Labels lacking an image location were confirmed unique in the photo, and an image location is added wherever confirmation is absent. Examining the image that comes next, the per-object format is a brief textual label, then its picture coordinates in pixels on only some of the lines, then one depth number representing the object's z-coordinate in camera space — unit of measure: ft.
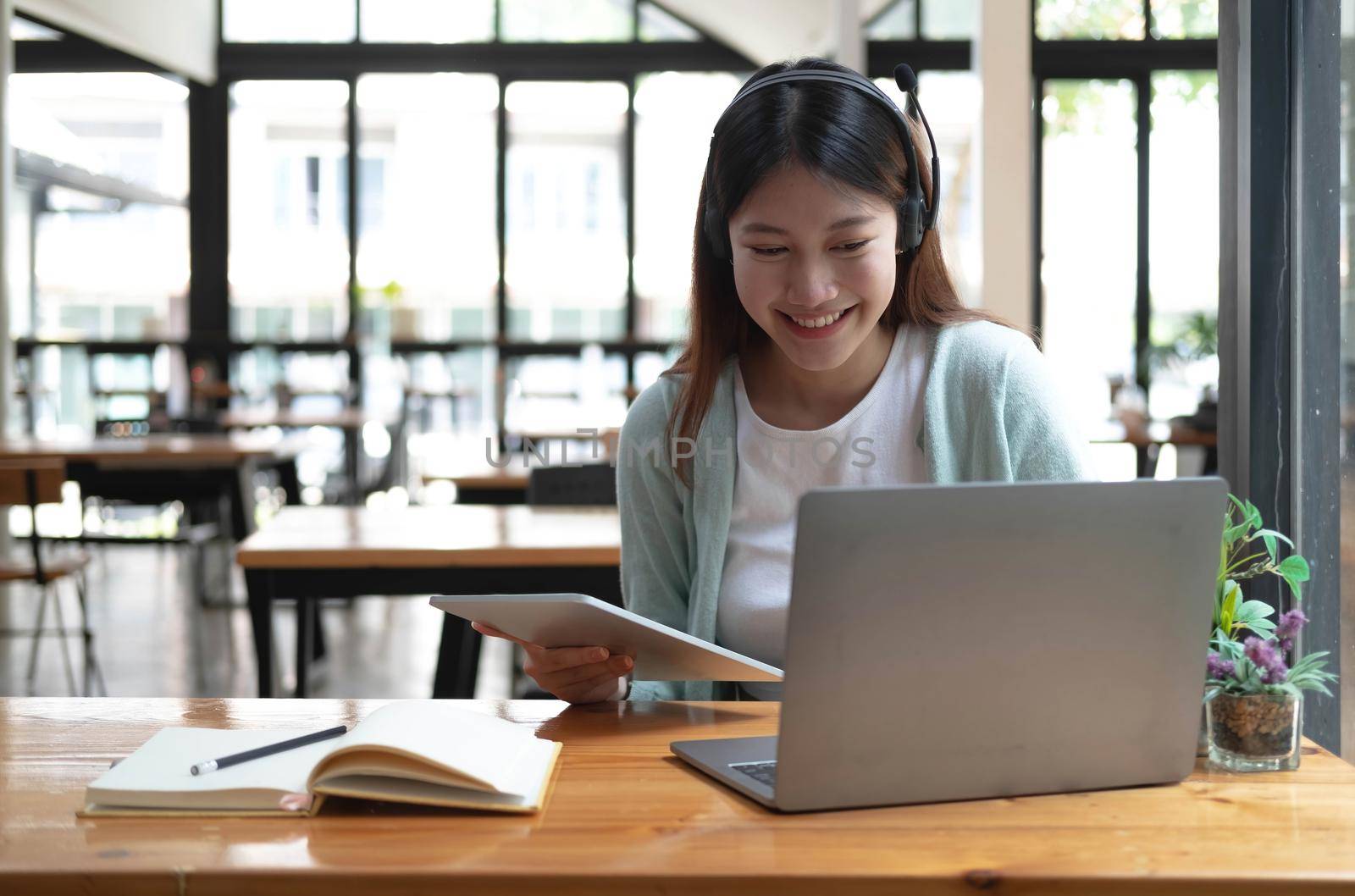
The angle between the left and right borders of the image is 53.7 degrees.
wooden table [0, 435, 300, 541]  16.06
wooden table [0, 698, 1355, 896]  2.76
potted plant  3.49
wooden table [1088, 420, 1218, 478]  16.92
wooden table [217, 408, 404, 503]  22.27
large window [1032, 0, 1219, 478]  22.35
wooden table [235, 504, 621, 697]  8.16
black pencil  3.35
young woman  4.51
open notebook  3.17
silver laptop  2.93
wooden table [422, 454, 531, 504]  12.35
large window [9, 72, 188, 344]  30.55
